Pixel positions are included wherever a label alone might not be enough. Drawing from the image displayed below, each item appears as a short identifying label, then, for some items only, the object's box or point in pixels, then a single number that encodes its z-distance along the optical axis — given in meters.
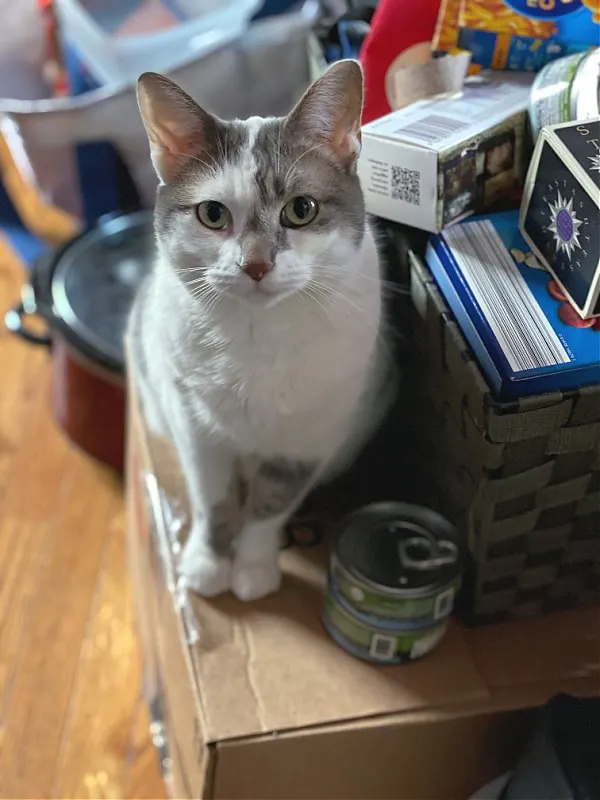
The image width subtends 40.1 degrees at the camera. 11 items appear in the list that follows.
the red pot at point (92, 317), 1.34
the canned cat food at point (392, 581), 0.76
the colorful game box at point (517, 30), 0.81
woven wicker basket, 0.70
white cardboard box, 0.78
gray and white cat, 0.71
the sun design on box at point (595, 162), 0.68
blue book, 0.69
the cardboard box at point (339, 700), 0.78
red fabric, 0.86
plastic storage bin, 1.43
